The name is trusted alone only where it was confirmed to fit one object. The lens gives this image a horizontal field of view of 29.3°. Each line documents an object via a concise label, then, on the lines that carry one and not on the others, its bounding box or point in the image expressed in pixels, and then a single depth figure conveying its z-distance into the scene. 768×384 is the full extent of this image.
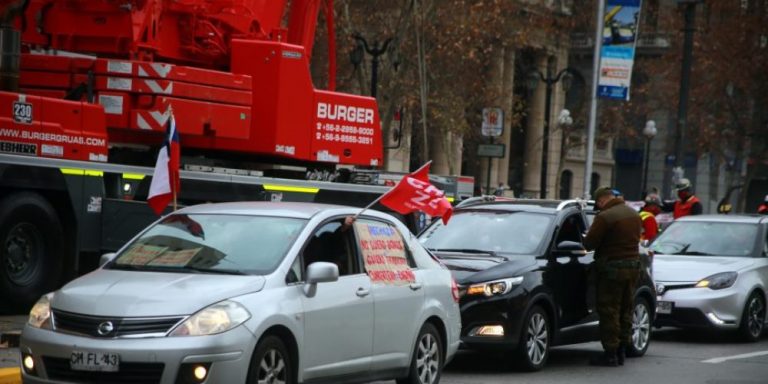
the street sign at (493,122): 33.81
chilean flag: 13.88
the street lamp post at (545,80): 40.16
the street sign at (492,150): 33.78
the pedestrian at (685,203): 22.77
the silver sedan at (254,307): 8.86
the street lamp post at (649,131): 53.12
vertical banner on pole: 30.36
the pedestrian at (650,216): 21.61
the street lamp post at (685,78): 30.62
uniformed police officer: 14.16
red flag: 11.91
